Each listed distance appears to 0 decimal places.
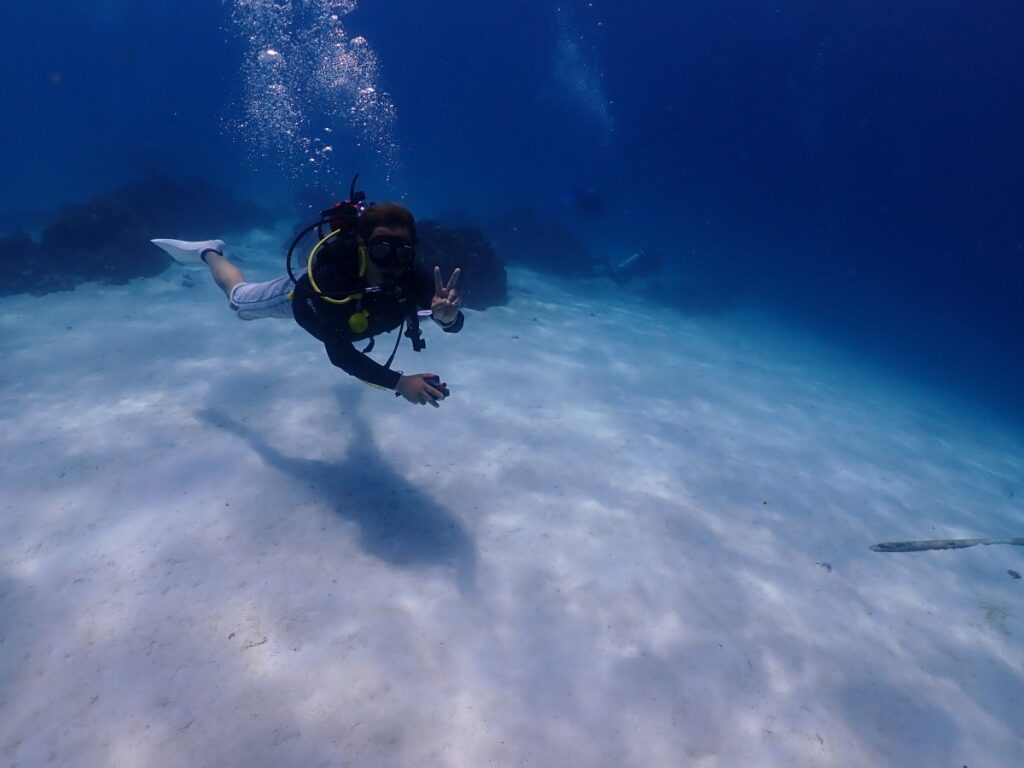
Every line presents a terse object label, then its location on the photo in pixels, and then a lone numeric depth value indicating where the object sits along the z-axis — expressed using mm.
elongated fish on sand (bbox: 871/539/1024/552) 5334
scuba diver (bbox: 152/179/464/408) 3635
